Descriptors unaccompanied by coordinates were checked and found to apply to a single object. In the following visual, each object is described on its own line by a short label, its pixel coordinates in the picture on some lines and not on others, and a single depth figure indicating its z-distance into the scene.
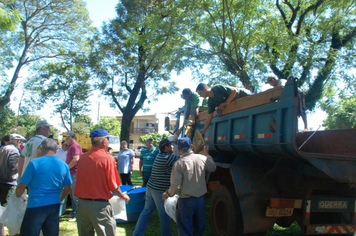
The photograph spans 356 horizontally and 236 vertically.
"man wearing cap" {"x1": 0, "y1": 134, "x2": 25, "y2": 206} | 4.97
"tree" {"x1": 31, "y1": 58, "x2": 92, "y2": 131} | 24.20
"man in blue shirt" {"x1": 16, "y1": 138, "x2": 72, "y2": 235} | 3.46
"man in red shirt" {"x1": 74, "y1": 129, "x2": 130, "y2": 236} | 3.49
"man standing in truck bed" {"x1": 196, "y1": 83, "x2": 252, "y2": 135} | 5.22
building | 57.03
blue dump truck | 3.53
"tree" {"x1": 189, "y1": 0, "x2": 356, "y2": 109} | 10.83
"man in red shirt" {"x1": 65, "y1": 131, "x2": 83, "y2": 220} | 5.55
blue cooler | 5.68
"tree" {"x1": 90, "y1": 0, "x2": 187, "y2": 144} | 18.58
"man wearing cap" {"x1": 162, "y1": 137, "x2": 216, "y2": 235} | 3.98
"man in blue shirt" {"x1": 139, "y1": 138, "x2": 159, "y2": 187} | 7.12
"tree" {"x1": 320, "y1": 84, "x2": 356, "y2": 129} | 21.46
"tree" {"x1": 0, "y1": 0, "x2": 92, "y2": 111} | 22.44
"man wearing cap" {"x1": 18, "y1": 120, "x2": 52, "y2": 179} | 4.70
